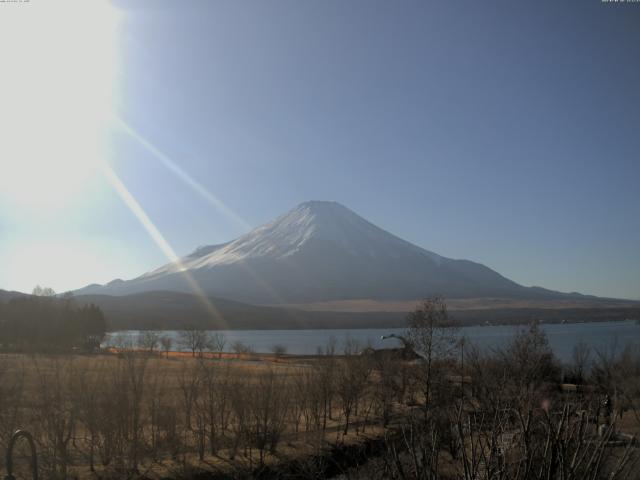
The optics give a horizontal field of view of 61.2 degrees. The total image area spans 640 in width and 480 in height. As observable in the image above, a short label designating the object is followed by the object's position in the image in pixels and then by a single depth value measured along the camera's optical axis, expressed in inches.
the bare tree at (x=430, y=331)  977.5
